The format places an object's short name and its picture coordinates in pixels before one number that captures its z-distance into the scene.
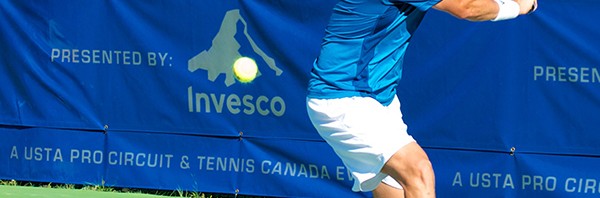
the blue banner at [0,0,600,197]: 13.34
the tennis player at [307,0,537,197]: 9.48
